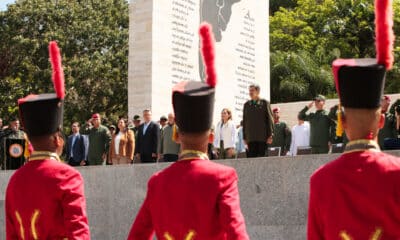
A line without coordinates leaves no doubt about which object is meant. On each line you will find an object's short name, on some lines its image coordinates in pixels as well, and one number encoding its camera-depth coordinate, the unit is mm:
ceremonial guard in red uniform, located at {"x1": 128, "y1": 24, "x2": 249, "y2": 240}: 4344
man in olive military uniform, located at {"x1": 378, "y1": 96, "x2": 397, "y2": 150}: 11320
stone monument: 19703
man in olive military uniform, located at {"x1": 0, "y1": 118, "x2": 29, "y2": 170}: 14781
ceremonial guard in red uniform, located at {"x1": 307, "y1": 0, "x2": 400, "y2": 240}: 3725
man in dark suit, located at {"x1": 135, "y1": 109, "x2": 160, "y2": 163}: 13828
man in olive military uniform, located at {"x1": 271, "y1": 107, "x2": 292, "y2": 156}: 14375
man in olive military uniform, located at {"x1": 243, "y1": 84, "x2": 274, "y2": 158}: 12078
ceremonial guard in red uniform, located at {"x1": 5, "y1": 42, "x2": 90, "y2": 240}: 4828
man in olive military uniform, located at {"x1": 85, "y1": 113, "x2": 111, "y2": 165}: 14891
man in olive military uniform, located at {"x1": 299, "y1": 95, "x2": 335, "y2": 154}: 12766
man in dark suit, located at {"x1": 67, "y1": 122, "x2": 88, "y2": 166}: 14992
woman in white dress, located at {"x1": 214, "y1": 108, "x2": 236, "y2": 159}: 14031
